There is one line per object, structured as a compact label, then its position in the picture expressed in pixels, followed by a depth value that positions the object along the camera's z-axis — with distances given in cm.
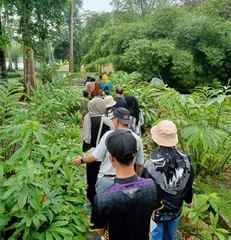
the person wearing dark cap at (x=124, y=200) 154
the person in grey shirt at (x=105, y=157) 248
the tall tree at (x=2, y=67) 681
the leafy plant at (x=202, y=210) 268
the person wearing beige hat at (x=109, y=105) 356
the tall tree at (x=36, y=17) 598
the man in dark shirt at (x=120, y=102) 422
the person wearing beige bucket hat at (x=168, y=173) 217
